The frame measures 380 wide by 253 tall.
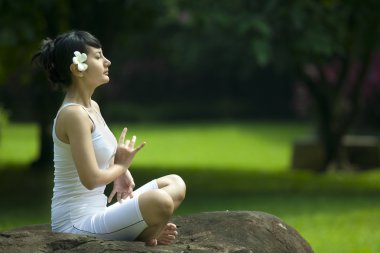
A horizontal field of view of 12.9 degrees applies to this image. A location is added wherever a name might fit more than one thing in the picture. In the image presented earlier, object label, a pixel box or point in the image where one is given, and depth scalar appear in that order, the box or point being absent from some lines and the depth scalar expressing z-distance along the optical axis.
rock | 8.53
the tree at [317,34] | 23.03
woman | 8.74
